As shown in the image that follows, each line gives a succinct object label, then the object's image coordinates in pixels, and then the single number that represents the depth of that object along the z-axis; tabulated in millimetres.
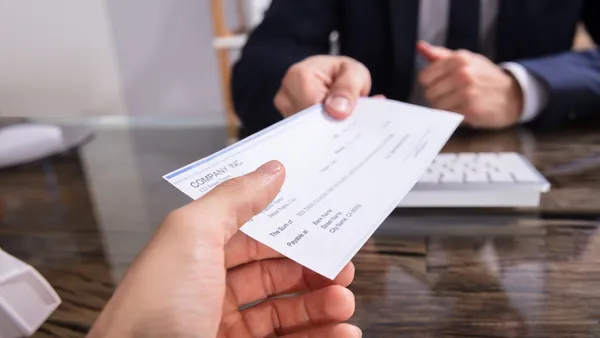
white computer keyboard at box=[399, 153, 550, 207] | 454
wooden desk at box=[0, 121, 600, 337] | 322
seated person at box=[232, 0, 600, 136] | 671
